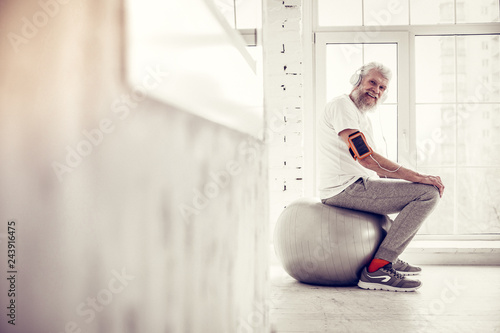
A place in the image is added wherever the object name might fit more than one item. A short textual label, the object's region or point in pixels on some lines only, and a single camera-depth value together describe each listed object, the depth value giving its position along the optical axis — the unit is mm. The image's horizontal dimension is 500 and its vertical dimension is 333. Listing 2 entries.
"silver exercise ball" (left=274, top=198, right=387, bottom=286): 2494
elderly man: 2506
